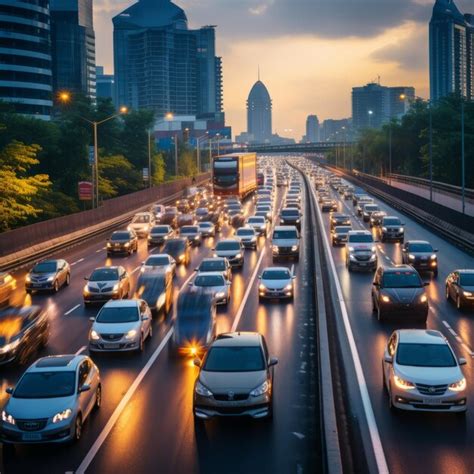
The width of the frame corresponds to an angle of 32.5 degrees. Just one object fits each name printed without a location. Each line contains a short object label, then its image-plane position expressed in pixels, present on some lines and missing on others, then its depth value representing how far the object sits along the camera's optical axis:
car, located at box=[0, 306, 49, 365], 21.02
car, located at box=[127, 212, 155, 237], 59.12
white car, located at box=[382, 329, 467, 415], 15.84
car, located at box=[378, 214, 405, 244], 52.28
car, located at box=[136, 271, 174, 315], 28.22
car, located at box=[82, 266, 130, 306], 30.44
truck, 81.31
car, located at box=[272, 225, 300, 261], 42.84
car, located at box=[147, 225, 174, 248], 52.69
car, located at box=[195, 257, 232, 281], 33.50
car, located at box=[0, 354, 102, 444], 14.60
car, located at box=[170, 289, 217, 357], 21.98
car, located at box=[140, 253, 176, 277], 33.94
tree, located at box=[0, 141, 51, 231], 53.75
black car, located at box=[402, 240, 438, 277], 37.53
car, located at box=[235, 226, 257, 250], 49.16
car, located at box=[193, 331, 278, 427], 15.65
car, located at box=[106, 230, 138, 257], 47.41
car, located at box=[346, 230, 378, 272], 38.91
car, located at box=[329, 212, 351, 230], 58.34
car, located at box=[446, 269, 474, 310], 28.27
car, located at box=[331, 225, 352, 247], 50.06
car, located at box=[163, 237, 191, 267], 42.19
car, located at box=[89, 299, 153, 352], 22.27
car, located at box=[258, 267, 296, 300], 30.95
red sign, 63.00
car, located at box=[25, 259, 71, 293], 34.34
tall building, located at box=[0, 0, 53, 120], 137.62
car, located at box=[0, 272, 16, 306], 32.62
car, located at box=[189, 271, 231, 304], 29.75
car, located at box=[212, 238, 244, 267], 40.66
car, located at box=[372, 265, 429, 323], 25.61
